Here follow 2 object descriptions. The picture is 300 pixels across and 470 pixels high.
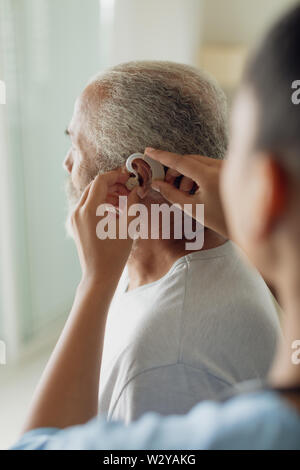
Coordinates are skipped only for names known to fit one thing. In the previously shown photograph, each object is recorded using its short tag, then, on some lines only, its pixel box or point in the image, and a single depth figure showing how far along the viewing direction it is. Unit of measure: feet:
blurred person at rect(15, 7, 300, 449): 1.40
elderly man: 3.02
